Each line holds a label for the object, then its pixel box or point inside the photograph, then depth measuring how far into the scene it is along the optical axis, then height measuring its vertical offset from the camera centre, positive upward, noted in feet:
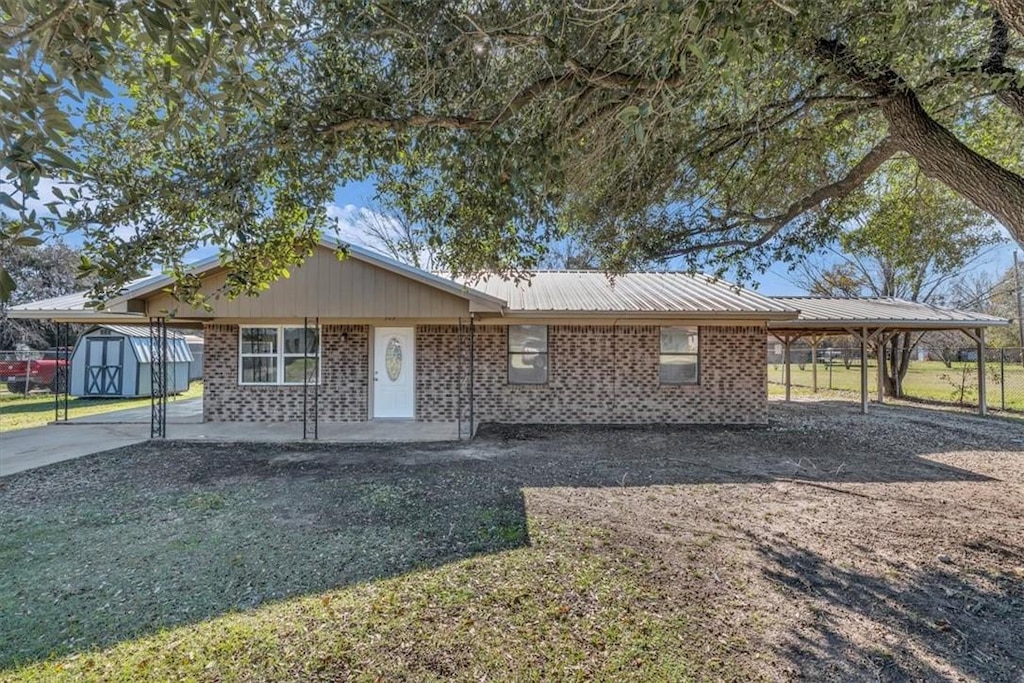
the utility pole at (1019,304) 56.30 +4.95
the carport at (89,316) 31.27 +2.08
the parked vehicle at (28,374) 56.80 -2.93
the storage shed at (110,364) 52.90 -1.68
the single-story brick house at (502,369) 36.70 -1.54
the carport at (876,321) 40.86 +2.22
